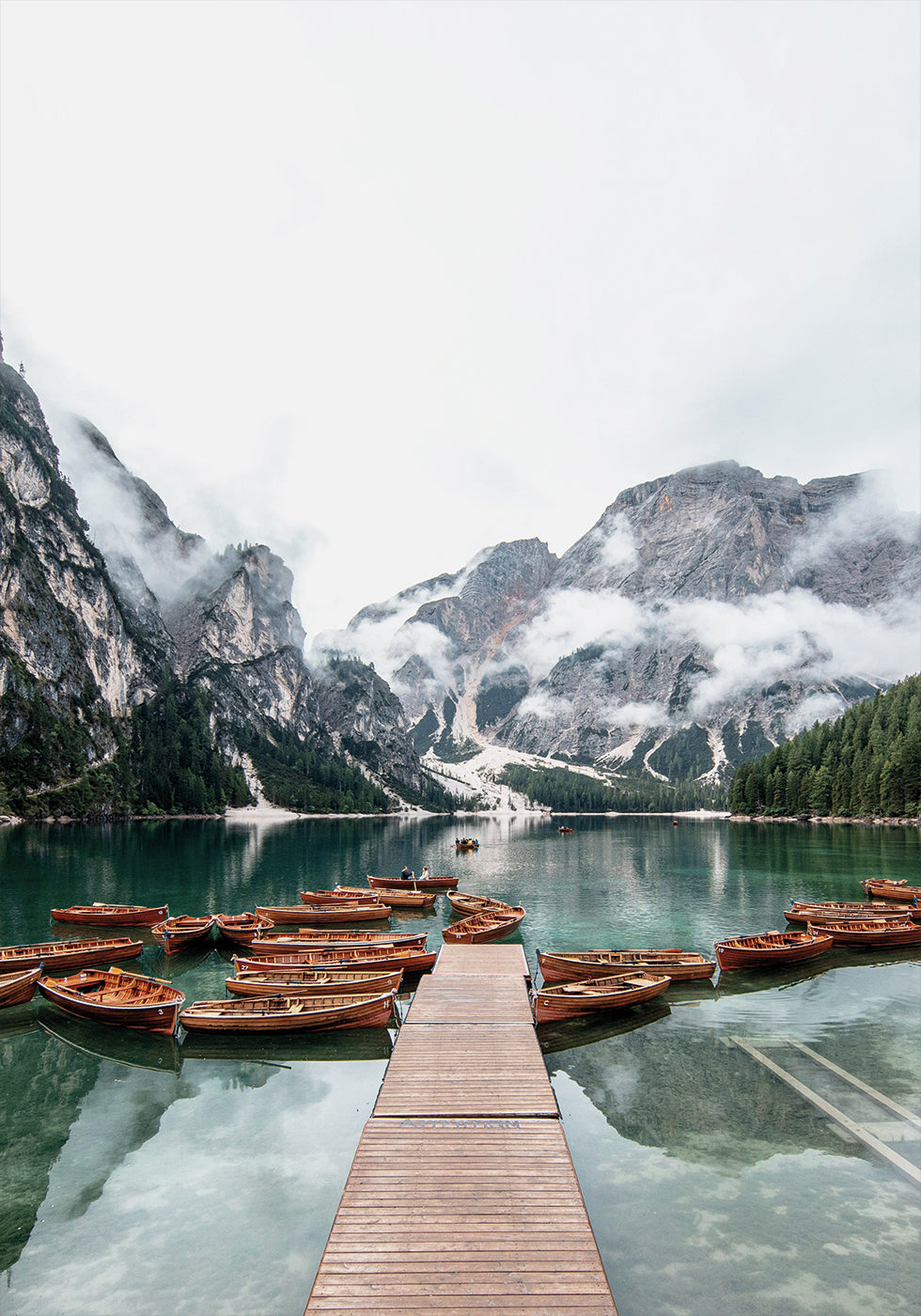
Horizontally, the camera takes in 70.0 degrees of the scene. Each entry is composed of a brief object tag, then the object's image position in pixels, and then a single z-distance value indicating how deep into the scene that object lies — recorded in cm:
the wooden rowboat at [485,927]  4838
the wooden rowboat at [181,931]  4812
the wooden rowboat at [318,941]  4452
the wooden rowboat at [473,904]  5953
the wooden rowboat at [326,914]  5879
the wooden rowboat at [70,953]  4053
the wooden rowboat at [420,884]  7628
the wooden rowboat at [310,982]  3484
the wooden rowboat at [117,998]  3125
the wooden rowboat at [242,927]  4856
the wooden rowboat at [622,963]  3900
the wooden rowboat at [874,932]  5031
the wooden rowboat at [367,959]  4012
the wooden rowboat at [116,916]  5612
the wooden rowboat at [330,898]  6425
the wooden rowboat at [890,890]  6669
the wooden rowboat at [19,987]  3494
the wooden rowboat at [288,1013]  3100
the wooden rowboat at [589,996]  3291
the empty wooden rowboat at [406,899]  6869
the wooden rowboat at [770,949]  4394
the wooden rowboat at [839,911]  5601
